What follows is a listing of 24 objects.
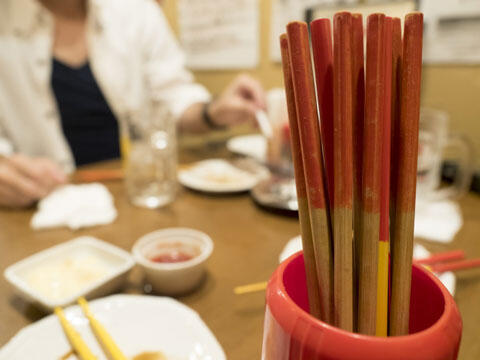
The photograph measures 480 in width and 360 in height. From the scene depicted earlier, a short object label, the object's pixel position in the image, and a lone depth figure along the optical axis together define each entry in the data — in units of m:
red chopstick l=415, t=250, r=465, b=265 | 0.50
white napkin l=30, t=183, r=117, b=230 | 0.70
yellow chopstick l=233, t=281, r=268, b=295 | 0.50
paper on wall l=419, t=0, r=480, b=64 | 0.97
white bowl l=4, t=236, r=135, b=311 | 0.46
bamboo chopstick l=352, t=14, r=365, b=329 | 0.23
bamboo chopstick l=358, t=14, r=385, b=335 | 0.22
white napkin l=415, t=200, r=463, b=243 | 0.64
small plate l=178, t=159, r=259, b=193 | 0.86
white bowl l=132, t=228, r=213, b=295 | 0.48
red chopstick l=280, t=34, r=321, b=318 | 0.24
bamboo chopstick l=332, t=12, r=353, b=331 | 0.22
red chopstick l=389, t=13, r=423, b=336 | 0.23
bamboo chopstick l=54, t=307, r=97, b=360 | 0.36
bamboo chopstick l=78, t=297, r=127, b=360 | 0.37
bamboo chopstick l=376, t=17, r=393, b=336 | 0.22
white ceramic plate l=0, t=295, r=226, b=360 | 0.37
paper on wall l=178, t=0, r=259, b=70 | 1.64
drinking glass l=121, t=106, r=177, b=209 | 0.86
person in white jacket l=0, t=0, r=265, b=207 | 1.30
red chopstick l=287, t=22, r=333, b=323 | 0.22
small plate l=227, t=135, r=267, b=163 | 1.12
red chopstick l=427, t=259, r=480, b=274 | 0.50
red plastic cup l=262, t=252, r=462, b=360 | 0.20
